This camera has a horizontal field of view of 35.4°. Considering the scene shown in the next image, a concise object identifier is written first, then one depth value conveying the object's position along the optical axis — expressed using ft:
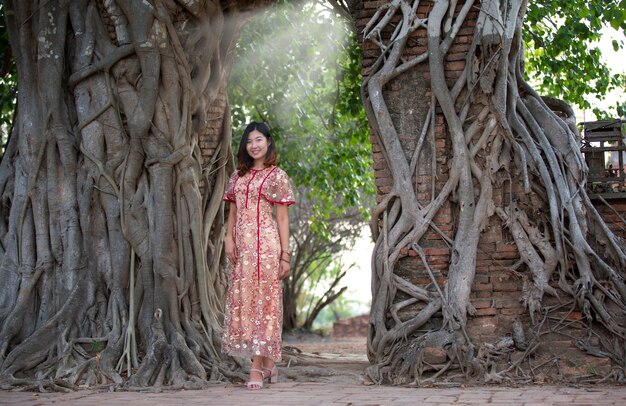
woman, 20.27
